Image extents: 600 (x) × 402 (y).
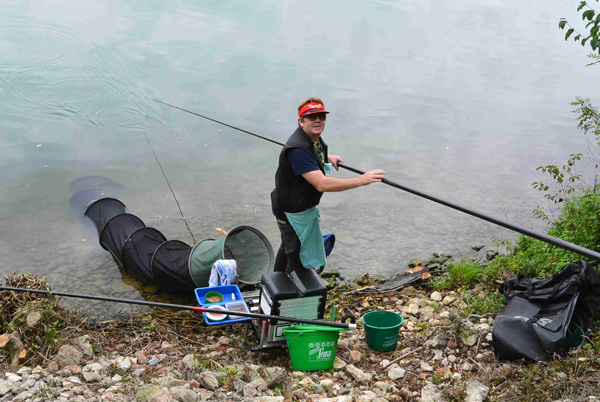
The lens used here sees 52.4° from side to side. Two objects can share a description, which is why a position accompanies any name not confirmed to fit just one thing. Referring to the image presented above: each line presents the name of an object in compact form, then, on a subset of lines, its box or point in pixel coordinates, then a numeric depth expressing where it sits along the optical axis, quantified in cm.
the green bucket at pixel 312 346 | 441
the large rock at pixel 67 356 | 439
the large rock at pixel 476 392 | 364
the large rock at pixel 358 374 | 424
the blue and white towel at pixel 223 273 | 561
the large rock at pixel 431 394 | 380
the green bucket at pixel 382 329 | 468
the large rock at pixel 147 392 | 362
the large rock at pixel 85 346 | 461
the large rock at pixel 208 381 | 399
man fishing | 449
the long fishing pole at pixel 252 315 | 418
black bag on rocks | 414
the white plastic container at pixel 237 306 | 530
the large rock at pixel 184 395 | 362
